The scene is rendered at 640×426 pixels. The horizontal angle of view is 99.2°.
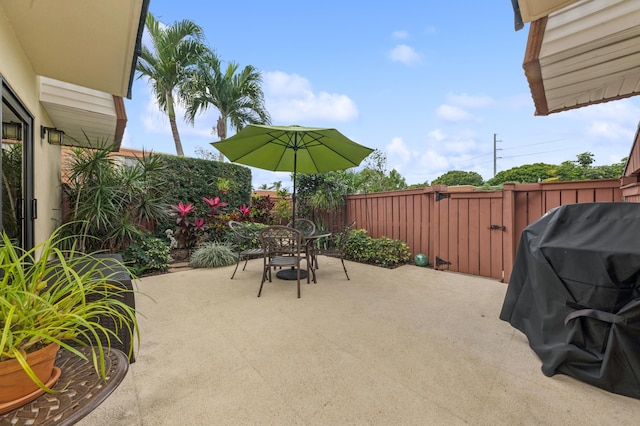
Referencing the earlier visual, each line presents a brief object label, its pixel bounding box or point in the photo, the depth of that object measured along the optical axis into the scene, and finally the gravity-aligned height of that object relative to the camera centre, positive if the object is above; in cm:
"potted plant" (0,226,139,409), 68 -31
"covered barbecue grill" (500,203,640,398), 140 -50
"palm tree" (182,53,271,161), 816 +363
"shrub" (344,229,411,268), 459 -72
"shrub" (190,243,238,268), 450 -78
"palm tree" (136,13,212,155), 764 +450
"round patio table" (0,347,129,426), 65 -49
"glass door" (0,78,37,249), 199 +34
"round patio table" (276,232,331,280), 344 -89
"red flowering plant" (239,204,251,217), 589 -1
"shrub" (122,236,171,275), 406 -67
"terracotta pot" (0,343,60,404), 67 -42
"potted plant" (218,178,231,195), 604 +57
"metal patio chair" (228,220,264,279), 355 -56
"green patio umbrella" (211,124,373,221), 317 +83
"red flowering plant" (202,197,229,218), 557 +12
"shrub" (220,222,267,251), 526 -59
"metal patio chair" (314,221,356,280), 375 -49
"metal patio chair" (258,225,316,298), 307 -40
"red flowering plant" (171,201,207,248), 514 -28
